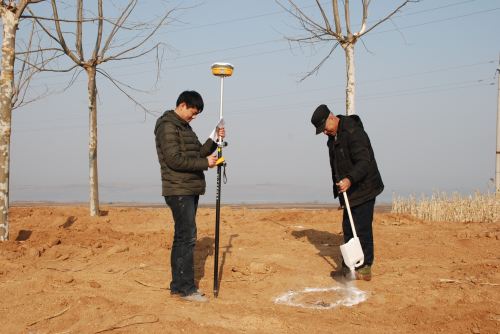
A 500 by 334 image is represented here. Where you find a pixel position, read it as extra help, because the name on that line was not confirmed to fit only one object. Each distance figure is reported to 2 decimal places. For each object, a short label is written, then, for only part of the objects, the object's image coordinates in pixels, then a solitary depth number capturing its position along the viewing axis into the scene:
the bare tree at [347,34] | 11.92
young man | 5.38
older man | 6.28
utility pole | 17.97
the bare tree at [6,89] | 8.07
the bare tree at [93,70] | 12.33
